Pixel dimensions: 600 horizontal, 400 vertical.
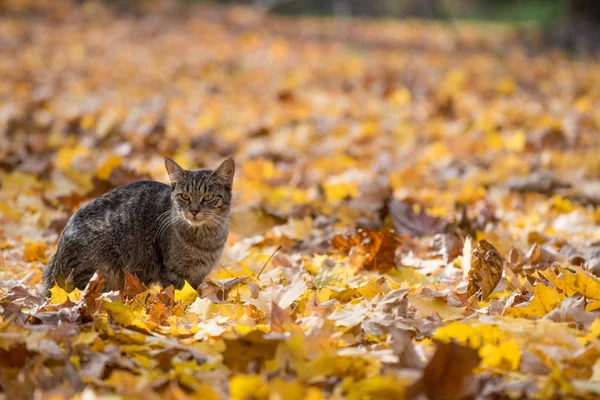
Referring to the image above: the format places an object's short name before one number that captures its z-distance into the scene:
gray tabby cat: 7.19
